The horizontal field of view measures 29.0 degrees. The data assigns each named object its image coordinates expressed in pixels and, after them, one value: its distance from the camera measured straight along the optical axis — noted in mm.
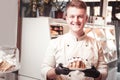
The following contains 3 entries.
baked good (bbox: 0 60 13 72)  1816
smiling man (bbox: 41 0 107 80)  1954
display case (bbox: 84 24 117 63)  1937
